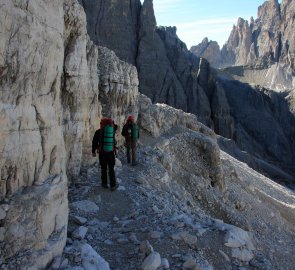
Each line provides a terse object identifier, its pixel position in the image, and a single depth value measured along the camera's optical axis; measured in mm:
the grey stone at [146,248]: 4145
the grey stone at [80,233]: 4234
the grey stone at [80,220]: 4759
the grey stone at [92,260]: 3647
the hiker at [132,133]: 8326
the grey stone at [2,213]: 3287
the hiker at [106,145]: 5930
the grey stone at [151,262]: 3886
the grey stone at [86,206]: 5281
